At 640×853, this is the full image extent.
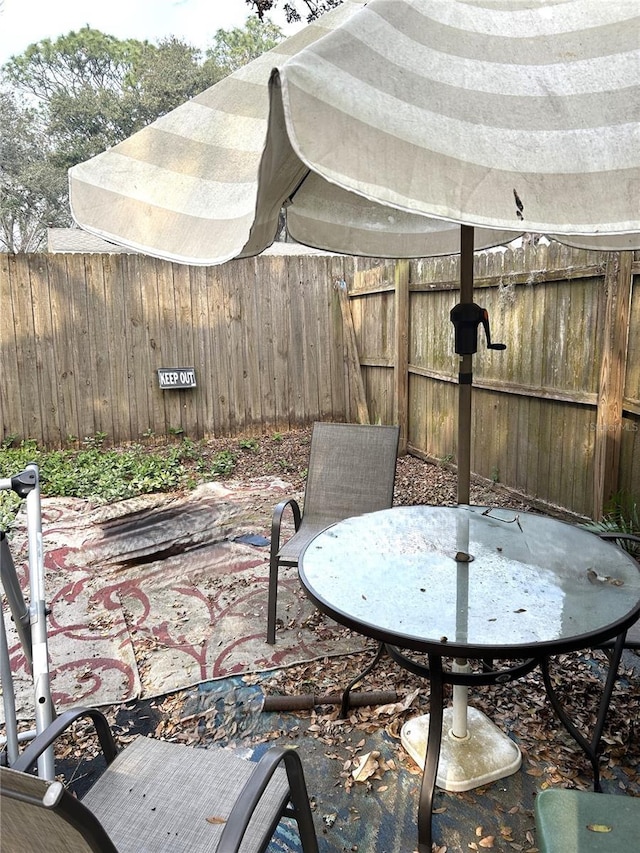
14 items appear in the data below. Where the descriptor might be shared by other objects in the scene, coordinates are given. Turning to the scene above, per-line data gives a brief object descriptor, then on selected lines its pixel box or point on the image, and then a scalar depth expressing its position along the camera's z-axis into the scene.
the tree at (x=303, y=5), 7.99
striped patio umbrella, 0.92
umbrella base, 1.74
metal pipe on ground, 2.10
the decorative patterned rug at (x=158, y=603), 2.36
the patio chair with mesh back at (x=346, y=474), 3.06
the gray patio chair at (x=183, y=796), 1.07
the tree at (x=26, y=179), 18.94
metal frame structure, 1.31
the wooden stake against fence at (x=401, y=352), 5.38
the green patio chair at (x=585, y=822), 1.02
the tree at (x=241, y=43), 19.89
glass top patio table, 1.35
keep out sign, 5.98
